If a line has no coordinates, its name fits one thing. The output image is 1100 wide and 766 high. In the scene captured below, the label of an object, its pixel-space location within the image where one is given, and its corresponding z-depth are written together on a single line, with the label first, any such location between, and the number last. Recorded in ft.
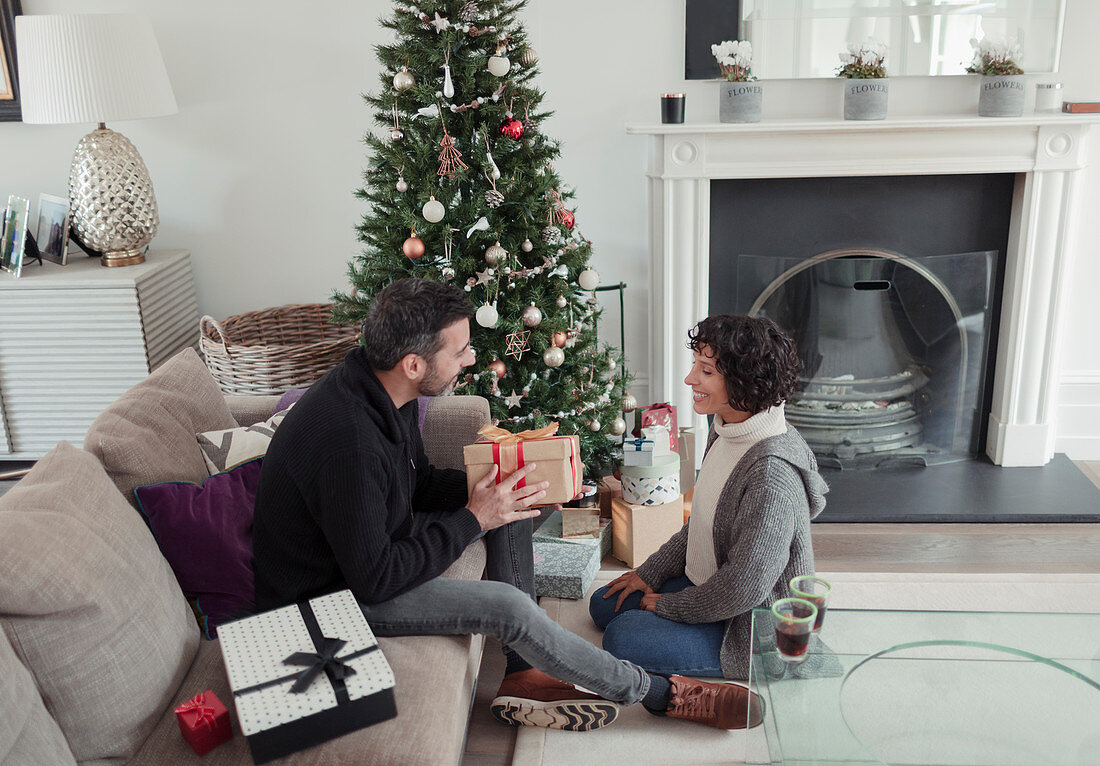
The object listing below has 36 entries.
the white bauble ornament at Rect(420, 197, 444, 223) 7.89
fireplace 9.59
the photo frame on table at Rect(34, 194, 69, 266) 10.14
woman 6.07
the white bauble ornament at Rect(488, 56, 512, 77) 7.84
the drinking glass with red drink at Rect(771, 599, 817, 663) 5.24
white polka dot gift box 4.55
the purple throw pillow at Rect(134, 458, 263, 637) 5.70
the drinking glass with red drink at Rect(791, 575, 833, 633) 5.22
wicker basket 9.46
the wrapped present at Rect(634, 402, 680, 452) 8.75
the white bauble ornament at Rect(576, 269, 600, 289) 8.54
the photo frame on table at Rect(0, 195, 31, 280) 9.80
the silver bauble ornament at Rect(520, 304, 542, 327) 8.33
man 5.42
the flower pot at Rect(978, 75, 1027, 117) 9.39
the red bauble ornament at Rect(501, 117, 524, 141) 8.05
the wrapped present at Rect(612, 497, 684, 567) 8.61
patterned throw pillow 6.40
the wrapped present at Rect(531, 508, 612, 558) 8.60
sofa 4.33
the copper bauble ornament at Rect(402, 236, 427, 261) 8.05
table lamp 9.04
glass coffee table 5.02
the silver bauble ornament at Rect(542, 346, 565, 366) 8.48
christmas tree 7.94
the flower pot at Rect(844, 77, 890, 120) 9.43
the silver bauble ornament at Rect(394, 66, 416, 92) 7.87
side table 9.71
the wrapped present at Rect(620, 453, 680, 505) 8.45
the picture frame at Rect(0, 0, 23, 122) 10.15
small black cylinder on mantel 9.52
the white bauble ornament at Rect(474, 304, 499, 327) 8.10
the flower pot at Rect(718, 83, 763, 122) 9.57
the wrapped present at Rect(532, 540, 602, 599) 8.21
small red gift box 4.63
